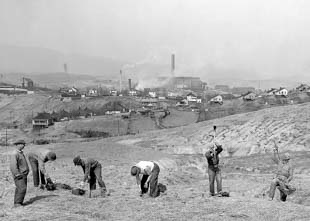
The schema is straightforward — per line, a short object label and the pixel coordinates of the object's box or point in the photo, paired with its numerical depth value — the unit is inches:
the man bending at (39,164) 597.3
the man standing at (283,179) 554.6
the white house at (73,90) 6308.6
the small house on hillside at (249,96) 4651.1
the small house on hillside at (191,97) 5682.6
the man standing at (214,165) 571.5
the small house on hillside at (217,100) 4962.6
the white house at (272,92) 5426.7
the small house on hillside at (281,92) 5096.0
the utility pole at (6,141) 1201.2
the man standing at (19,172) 499.5
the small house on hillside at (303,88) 5085.6
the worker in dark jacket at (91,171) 590.2
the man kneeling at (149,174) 571.8
